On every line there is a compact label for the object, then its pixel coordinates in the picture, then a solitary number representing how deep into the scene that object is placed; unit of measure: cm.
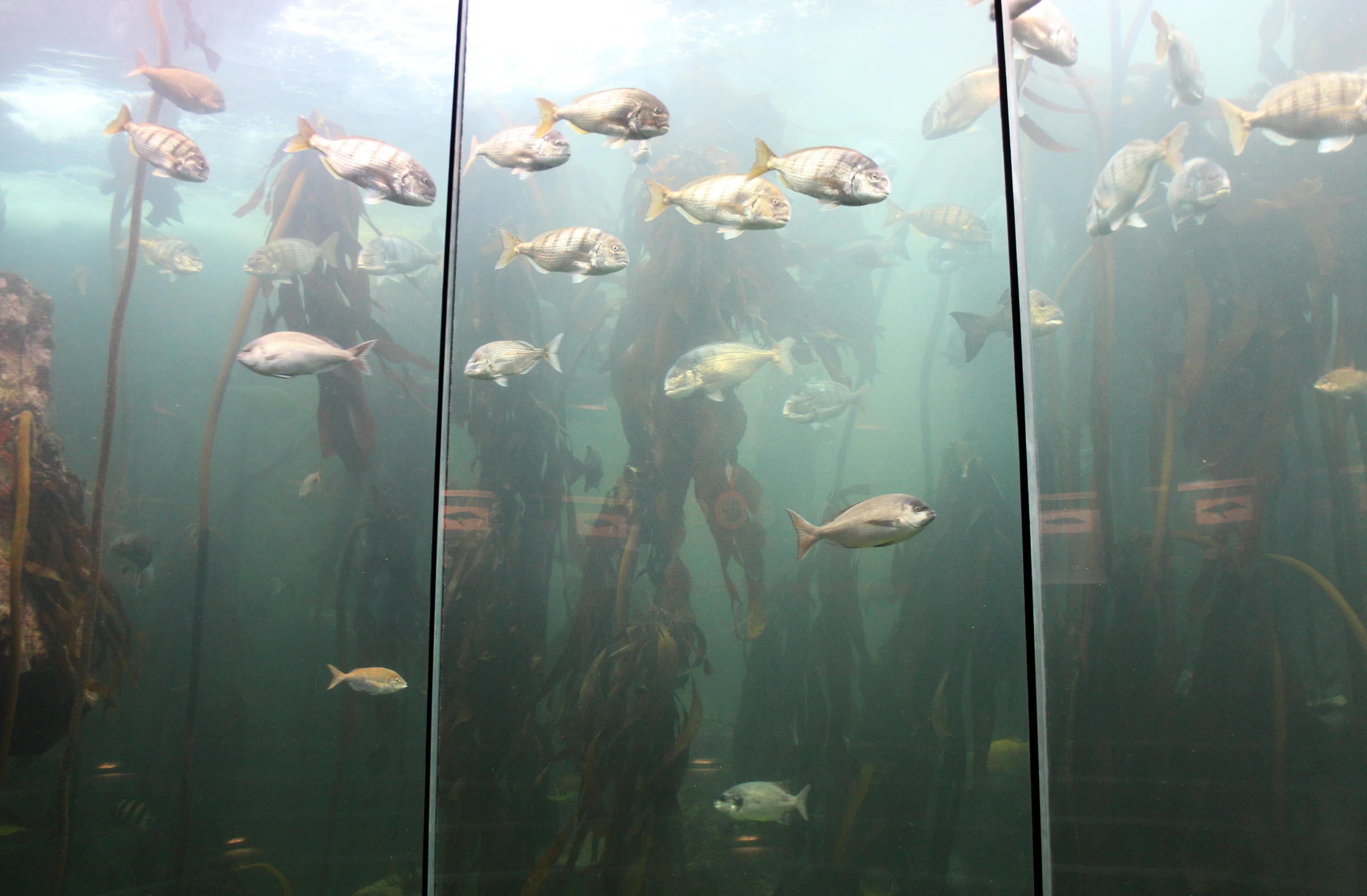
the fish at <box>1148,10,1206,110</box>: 311
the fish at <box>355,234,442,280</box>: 450
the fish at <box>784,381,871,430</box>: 466
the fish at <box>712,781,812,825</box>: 377
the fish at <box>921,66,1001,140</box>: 388
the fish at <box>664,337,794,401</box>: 359
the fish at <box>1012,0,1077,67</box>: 248
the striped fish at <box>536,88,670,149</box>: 239
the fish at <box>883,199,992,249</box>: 482
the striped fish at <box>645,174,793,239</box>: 250
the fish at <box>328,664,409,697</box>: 358
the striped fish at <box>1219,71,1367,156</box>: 257
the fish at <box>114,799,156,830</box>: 416
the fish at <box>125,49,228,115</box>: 362
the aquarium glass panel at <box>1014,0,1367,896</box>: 372
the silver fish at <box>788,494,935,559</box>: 226
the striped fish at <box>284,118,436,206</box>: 237
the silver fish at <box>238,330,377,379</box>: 284
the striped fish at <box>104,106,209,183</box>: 293
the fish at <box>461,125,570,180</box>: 270
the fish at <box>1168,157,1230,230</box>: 309
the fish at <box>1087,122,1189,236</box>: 273
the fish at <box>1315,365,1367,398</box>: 362
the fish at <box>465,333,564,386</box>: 308
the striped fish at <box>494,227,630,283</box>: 282
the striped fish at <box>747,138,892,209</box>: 218
